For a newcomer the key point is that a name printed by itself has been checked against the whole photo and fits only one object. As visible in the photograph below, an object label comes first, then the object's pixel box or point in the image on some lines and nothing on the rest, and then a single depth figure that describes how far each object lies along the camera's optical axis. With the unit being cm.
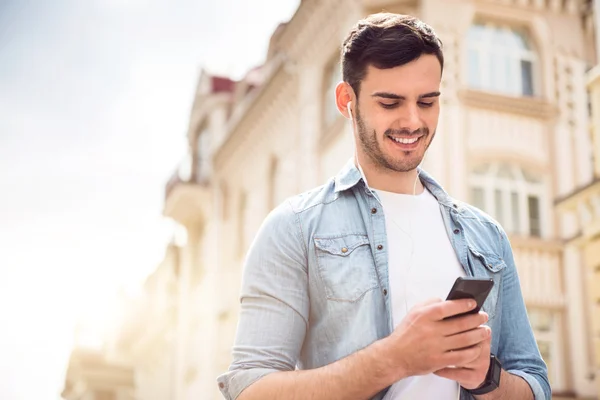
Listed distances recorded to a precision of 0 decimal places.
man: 220
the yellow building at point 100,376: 2669
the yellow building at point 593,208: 1059
